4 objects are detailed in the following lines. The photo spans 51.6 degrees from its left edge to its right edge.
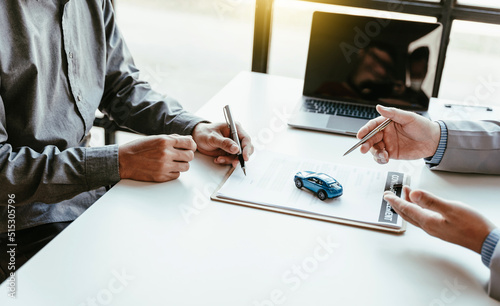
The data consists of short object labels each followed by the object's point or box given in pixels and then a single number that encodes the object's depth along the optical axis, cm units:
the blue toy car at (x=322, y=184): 113
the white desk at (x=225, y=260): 85
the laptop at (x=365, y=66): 167
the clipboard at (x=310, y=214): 105
